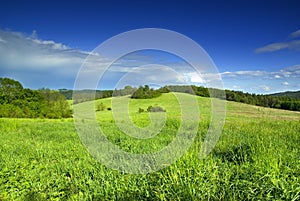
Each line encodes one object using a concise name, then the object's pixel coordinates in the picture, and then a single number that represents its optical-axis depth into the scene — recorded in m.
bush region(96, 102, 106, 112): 22.59
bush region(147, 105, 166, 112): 19.10
